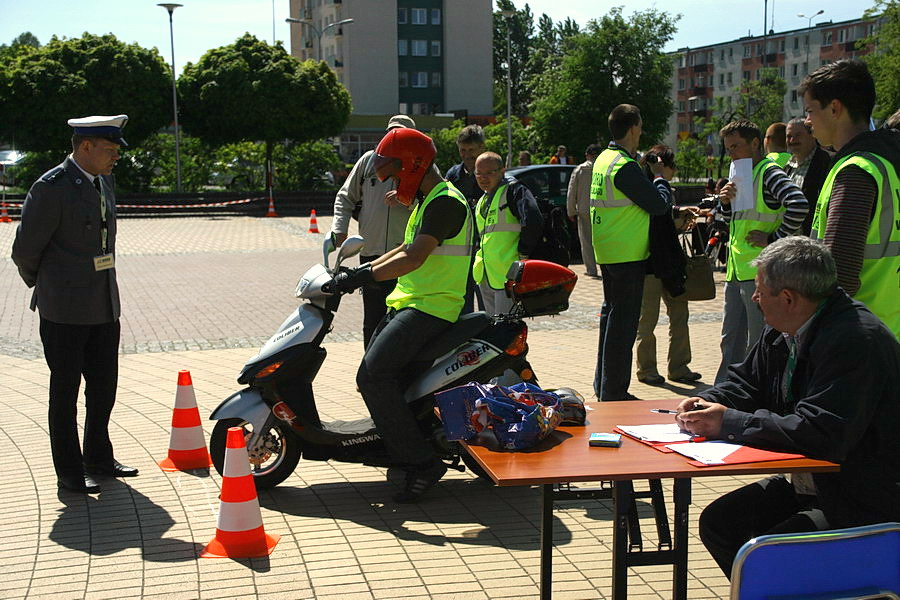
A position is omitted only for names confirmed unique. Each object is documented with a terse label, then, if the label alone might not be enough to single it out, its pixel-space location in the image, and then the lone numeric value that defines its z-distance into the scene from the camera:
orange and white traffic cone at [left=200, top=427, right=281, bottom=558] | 4.57
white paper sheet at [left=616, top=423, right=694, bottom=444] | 3.37
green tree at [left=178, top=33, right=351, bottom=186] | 36.50
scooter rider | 5.09
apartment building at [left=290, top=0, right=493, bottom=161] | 77.75
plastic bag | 3.38
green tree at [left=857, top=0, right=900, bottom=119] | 34.22
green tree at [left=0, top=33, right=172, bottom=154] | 34.44
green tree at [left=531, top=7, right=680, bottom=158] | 43.28
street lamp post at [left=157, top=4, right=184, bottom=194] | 34.75
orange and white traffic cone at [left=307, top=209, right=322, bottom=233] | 25.79
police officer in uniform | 5.36
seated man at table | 3.00
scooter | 5.23
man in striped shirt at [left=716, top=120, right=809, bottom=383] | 6.62
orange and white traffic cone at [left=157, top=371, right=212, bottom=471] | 5.97
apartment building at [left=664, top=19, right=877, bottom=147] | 95.12
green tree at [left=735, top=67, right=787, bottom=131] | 50.09
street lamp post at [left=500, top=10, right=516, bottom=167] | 43.31
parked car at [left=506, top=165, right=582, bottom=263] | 17.58
